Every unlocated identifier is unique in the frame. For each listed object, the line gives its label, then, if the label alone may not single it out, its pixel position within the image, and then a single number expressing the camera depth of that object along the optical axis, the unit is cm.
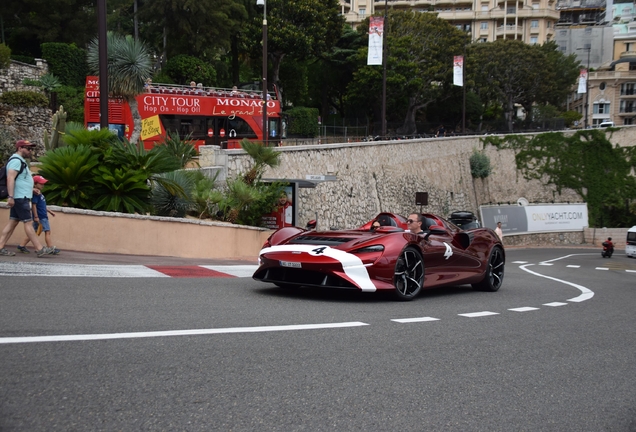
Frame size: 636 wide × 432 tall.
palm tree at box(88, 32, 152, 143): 2408
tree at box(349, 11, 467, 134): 6038
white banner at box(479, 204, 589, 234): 5091
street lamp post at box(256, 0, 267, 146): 3089
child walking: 1064
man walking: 978
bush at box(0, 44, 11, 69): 3412
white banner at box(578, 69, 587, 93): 6806
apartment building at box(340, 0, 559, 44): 11575
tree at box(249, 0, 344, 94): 5162
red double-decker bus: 2941
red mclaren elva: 834
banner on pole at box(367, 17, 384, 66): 3638
